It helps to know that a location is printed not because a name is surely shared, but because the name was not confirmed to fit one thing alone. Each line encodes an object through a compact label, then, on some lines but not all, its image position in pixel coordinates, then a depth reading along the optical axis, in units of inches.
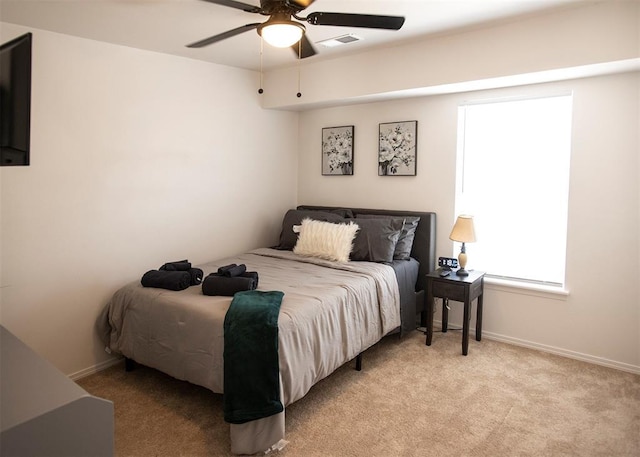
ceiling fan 84.7
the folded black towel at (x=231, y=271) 115.3
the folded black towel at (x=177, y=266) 127.8
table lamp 141.9
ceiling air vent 131.0
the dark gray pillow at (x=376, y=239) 148.7
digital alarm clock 151.2
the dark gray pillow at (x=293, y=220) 168.1
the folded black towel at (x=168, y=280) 116.6
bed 96.9
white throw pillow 151.1
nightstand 137.6
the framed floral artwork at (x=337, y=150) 182.5
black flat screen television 63.1
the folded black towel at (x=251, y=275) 117.6
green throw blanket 89.1
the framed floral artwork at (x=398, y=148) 164.7
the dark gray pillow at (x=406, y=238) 155.4
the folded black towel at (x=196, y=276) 122.1
